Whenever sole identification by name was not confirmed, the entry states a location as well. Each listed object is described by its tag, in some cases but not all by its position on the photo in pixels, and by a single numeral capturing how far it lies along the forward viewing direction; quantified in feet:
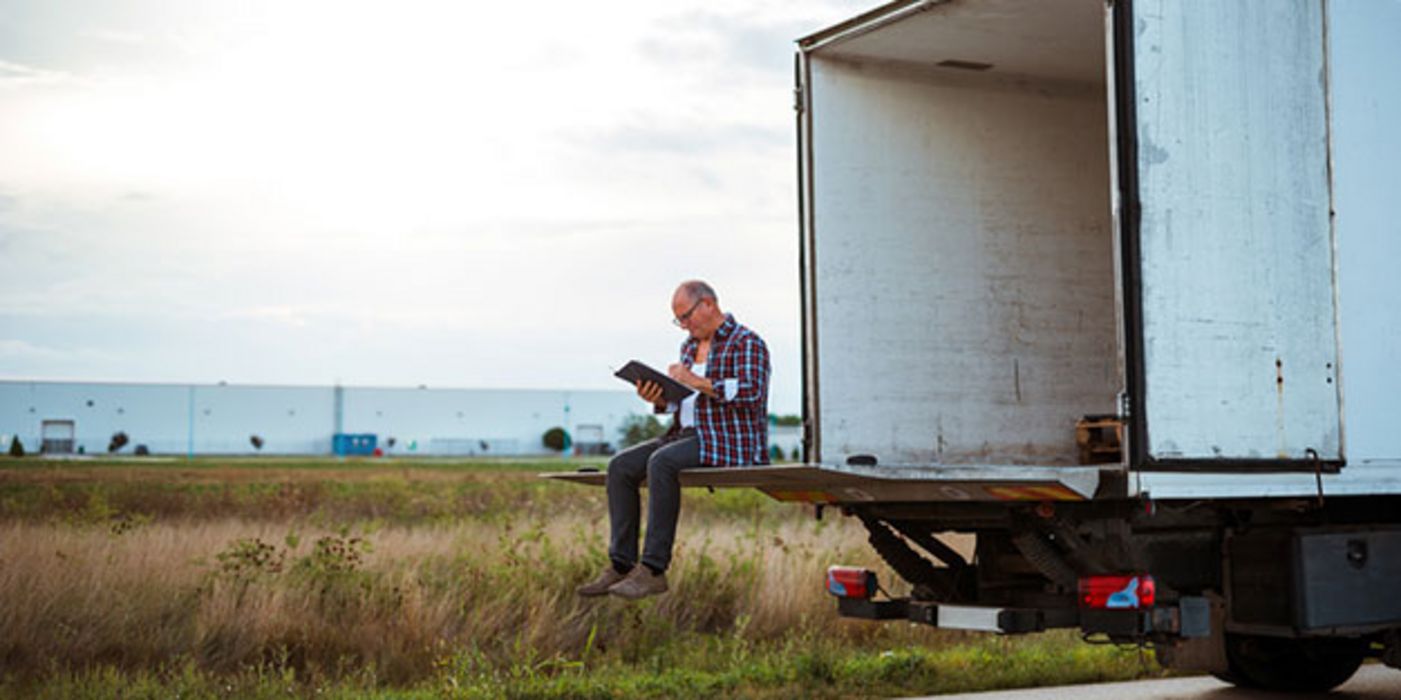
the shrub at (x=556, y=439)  311.47
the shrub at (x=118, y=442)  279.94
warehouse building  277.03
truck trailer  22.44
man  24.02
